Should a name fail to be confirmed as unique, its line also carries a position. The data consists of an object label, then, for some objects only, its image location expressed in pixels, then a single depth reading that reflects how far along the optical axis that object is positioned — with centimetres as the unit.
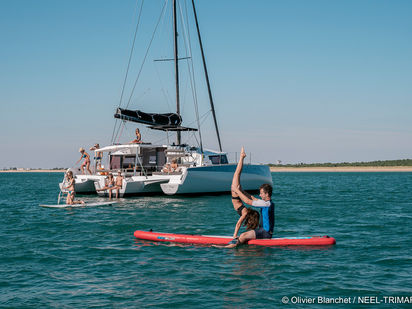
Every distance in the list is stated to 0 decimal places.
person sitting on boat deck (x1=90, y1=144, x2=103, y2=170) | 2884
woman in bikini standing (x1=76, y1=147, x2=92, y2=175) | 2820
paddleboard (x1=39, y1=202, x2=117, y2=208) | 2103
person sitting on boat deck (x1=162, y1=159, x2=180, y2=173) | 2567
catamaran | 2448
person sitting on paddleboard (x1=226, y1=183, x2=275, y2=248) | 1023
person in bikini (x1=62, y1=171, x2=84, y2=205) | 1985
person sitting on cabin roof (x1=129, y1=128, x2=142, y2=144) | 2724
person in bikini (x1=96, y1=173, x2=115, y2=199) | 2486
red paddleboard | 1083
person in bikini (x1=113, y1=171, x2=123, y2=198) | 2450
